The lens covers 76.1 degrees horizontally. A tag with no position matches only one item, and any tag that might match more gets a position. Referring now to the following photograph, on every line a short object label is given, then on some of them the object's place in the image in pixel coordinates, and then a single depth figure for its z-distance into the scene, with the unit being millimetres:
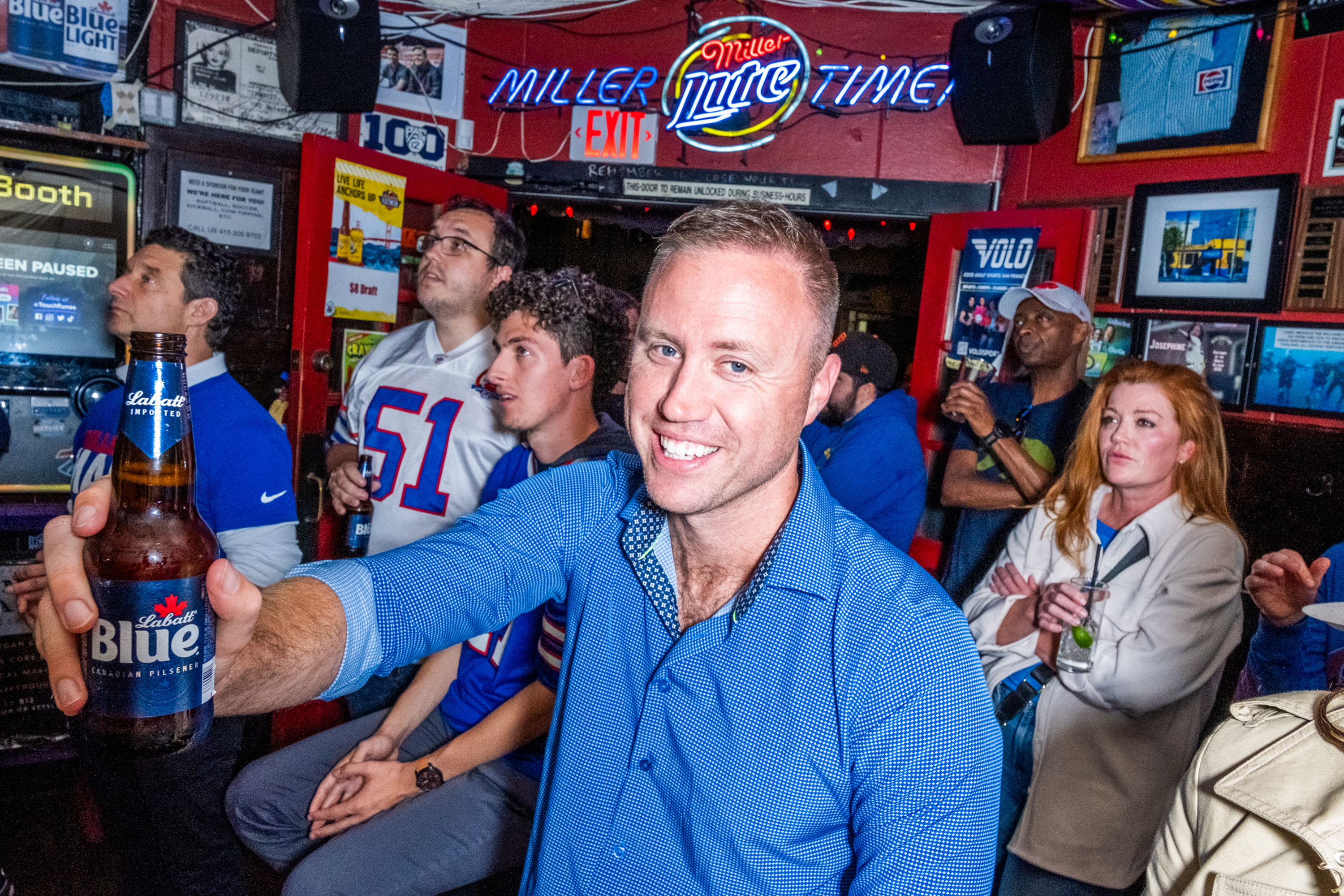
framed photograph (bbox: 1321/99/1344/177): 3389
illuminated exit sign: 4910
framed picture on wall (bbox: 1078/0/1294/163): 3586
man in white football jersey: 2764
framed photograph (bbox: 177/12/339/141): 4180
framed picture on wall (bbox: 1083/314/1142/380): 3990
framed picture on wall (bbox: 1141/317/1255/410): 3625
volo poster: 4121
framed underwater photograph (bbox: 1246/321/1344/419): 3357
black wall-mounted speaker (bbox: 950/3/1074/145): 3484
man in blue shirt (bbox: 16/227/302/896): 2164
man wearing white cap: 3035
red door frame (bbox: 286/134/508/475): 3885
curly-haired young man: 1736
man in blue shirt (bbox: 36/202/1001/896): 1034
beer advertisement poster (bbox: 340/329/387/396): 4301
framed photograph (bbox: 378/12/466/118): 4844
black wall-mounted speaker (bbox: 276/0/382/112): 3701
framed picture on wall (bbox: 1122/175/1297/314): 3545
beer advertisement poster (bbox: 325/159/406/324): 4090
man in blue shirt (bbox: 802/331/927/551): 2857
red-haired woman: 1857
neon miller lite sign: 4520
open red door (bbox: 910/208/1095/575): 4336
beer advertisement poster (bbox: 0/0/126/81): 3682
